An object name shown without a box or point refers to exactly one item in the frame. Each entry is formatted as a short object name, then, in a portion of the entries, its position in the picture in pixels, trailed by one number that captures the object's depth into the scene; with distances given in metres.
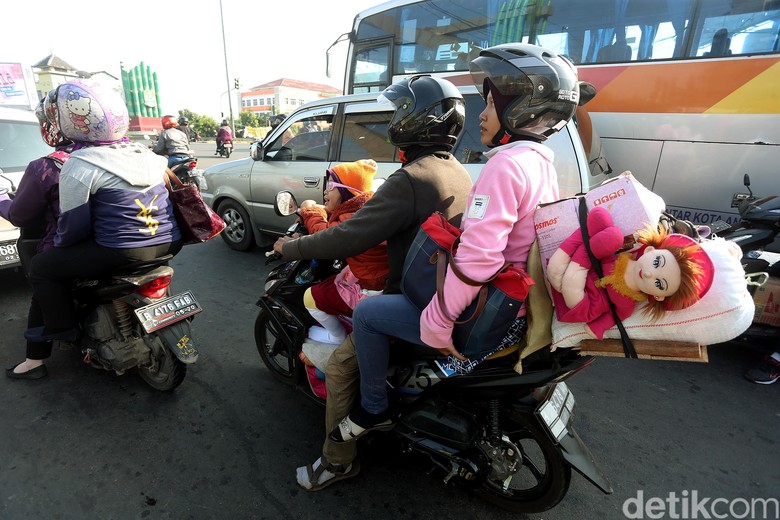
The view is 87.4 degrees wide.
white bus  4.61
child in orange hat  2.25
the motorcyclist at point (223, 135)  19.55
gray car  3.98
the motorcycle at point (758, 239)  3.46
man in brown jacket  1.77
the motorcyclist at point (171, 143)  9.37
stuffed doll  1.17
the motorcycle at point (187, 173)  6.29
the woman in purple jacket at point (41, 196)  2.44
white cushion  1.17
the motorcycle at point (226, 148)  19.94
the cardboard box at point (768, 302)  3.41
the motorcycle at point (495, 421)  1.75
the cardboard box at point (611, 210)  1.31
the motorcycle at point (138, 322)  2.64
